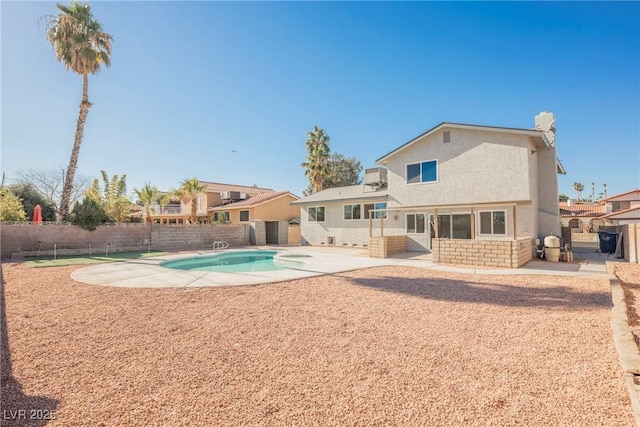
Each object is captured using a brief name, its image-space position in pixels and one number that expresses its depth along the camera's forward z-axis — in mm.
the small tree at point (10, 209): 18328
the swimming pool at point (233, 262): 15139
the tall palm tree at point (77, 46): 20484
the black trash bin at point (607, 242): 17312
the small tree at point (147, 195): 29953
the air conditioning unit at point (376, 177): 24036
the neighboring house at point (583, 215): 38625
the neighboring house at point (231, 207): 32375
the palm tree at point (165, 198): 34153
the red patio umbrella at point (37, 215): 19281
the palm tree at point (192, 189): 31328
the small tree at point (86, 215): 20188
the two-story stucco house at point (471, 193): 14766
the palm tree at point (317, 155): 37406
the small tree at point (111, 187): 37800
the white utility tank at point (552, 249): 14484
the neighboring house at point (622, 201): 38491
